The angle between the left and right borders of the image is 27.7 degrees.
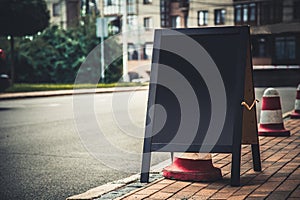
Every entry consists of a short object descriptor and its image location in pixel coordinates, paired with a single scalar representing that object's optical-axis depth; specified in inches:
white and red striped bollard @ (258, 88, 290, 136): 321.4
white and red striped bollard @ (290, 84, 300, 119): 430.6
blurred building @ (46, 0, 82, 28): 2278.5
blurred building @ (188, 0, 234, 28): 1859.0
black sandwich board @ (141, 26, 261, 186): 205.2
